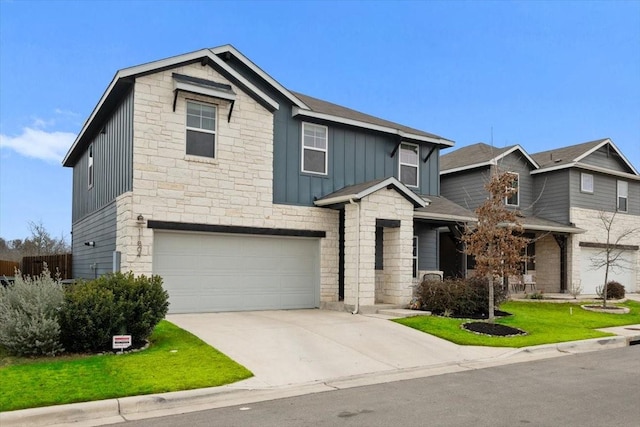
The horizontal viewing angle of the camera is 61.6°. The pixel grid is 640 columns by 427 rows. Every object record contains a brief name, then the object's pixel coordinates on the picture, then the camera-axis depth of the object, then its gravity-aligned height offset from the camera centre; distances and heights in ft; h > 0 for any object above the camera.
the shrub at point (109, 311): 30.91 -3.85
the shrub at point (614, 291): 73.76 -5.99
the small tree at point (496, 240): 45.44 +0.61
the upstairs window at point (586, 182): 84.44 +10.30
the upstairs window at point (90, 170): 63.77 +9.08
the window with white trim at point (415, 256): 63.05 -1.08
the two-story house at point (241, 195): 45.80 +4.79
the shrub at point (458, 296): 50.08 -4.67
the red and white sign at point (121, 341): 30.81 -5.48
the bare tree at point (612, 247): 86.48 +0.08
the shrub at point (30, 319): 29.60 -4.14
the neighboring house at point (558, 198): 81.87 +7.83
